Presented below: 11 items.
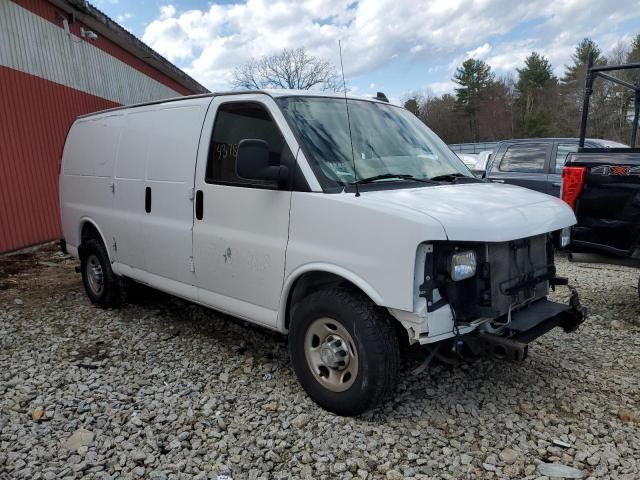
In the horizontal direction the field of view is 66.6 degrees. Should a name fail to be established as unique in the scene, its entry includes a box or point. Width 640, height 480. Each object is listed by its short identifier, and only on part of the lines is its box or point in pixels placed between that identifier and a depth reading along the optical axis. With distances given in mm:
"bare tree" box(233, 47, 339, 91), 35375
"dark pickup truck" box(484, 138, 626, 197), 8352
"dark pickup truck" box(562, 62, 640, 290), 4465
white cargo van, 2752
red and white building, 8414
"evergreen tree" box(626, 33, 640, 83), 39622
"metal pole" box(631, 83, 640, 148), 6167
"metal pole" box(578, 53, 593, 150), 5258
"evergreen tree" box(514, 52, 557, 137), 47406
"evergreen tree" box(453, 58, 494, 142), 58438
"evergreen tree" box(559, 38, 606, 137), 33625
